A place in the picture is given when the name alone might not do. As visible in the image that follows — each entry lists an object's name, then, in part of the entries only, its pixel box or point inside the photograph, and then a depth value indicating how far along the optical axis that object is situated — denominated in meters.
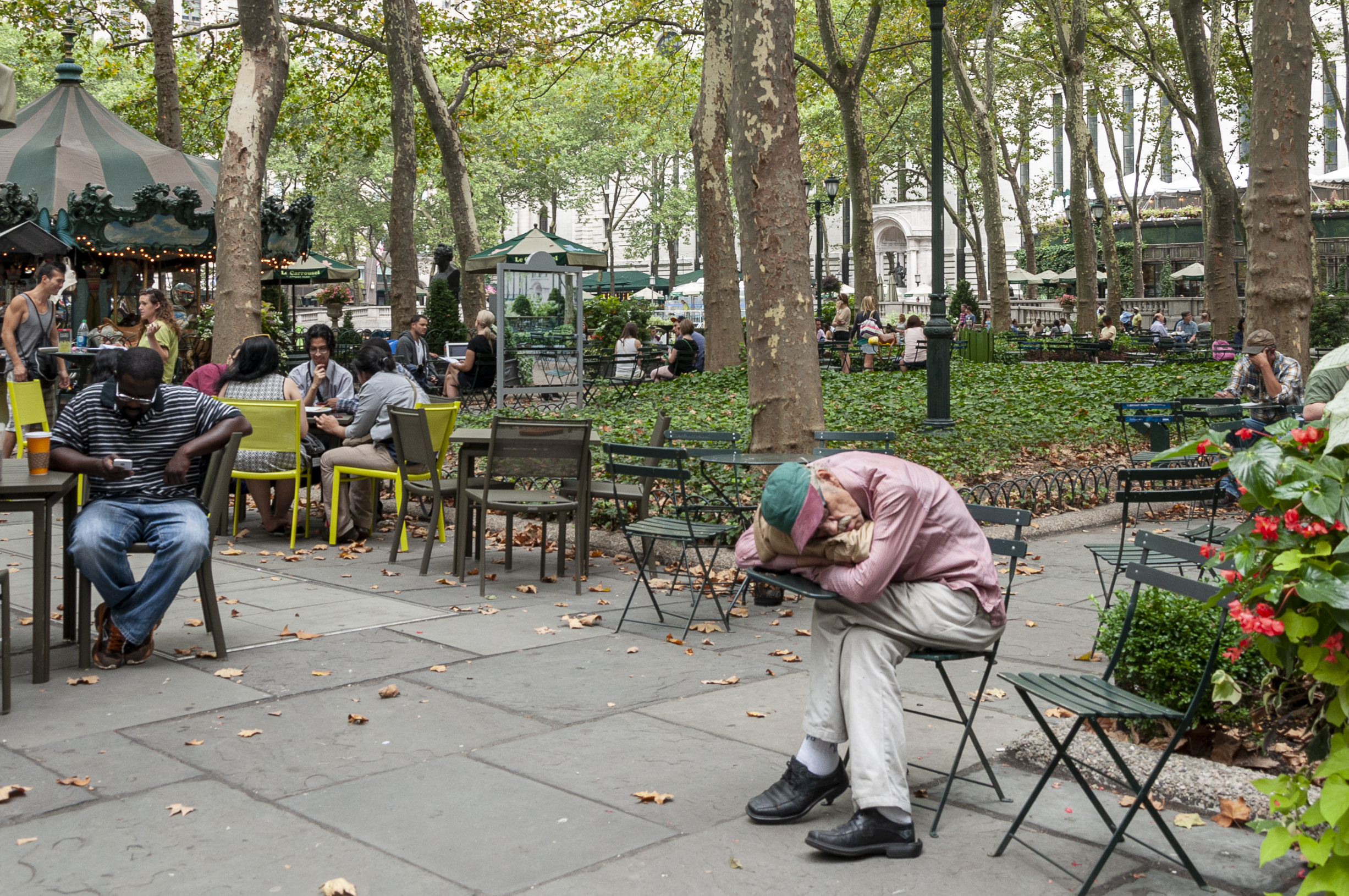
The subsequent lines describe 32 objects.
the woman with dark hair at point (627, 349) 22.11
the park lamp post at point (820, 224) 32.44
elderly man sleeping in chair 3.87
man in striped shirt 5.85
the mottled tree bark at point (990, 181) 26.22
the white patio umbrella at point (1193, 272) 47.84
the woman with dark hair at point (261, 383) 9.48
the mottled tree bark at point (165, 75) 19.91
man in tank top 11.92
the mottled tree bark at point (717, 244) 19.05
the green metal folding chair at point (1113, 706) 3.49
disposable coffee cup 5.75
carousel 18.83
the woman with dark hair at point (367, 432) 9.19
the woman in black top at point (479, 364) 18.45
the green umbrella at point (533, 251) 21.34
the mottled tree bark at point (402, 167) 20.22
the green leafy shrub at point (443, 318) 25.06
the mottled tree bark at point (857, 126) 22.42
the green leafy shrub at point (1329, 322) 24.25
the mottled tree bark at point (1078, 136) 22.86
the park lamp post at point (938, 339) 13.91
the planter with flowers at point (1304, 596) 2.79
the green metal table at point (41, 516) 5.50
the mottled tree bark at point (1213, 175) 17.48
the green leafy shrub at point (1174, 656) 4.71
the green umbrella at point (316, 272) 29.55
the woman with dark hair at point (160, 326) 12.25
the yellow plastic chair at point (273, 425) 8.92
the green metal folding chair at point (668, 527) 6.86
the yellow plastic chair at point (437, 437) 8.95
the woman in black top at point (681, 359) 21.45
